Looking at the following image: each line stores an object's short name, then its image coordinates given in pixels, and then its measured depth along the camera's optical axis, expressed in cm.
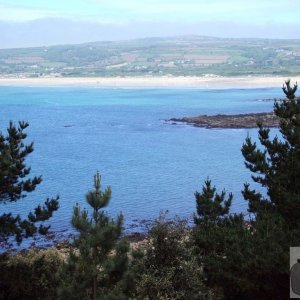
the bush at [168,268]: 1198
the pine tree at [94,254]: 1060
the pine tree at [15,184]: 1498
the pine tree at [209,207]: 1717
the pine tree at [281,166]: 1524
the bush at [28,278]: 1462
